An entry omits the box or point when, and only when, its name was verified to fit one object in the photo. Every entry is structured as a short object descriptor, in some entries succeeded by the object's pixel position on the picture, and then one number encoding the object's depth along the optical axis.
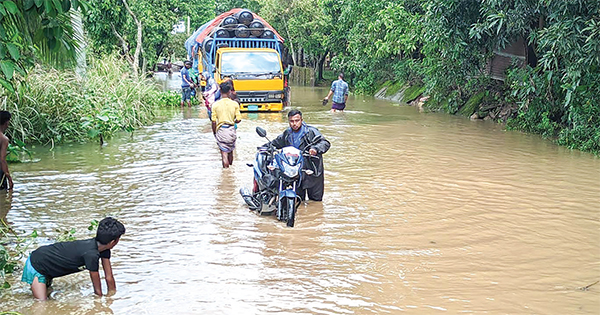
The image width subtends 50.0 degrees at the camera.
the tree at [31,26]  4.66
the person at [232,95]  12.59
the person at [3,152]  8.16
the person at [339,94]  19.42
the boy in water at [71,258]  4.97
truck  19.52
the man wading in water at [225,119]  10.43
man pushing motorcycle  7.85
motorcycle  7.43
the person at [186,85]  21.28
